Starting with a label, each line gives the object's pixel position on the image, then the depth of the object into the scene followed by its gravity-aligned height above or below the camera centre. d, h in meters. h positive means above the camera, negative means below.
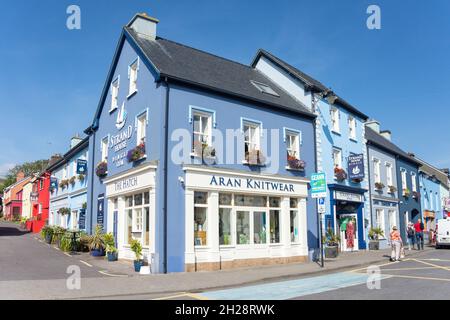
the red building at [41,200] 36.59 +0.99
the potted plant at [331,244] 18.73 -1.79
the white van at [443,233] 25.67 -1.82
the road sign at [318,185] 15.10 +0.80
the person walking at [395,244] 17.76 -1.72
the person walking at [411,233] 24.50 -1.69
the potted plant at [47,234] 24.59 -1.48
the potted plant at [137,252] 14.18 -1.52
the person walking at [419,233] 24.25 -1.71
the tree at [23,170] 85.41 +8.87
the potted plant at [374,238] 23.08 -1.87
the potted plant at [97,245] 18.22 -1.61
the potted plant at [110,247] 17.25 -1.62
